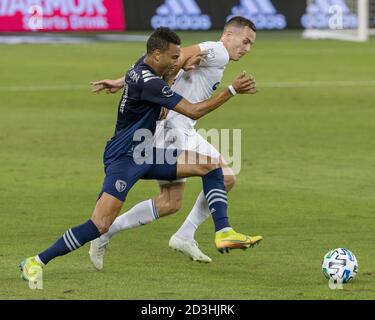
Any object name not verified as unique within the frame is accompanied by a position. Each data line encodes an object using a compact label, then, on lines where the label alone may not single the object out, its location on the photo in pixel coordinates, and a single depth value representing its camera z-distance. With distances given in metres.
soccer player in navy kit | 10.31
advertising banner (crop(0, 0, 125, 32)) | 35.22
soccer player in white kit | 11.45
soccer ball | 10.11
